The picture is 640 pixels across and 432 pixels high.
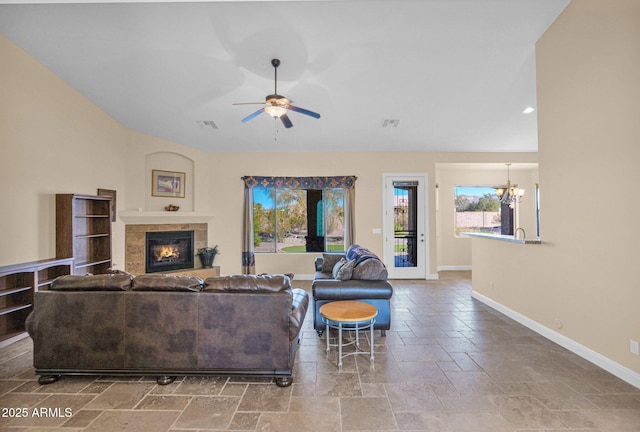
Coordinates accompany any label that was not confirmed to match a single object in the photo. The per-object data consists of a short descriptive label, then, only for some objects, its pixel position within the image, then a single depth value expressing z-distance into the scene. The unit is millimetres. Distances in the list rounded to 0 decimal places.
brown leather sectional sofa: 2287
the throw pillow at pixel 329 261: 4559
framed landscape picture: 5739
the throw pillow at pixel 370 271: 3178
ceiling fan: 3078
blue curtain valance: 6293
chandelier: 6241
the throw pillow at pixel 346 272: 3240
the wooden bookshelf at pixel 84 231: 3752
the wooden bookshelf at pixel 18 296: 3109
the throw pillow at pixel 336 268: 3889
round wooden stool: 2463
